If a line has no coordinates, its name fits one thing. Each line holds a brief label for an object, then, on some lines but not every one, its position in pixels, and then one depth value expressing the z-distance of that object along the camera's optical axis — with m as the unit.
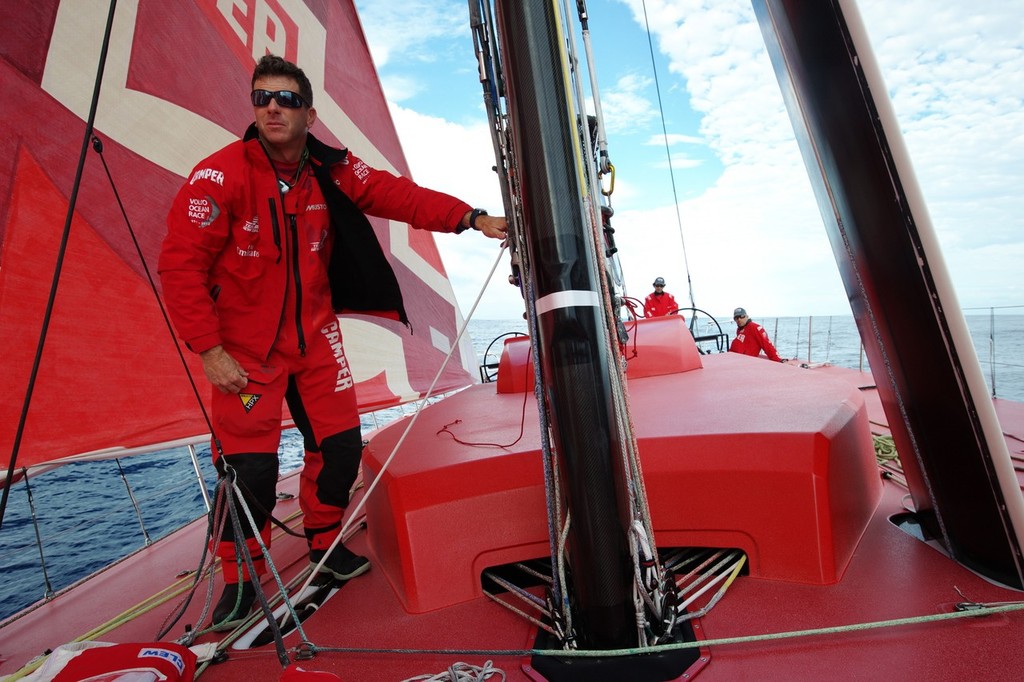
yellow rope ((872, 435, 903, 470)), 2.23
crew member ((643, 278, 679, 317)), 8.30
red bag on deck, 1.04
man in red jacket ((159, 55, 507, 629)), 1.60
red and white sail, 2.02
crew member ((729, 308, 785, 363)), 6.89
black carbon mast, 1.17
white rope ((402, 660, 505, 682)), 1.13
